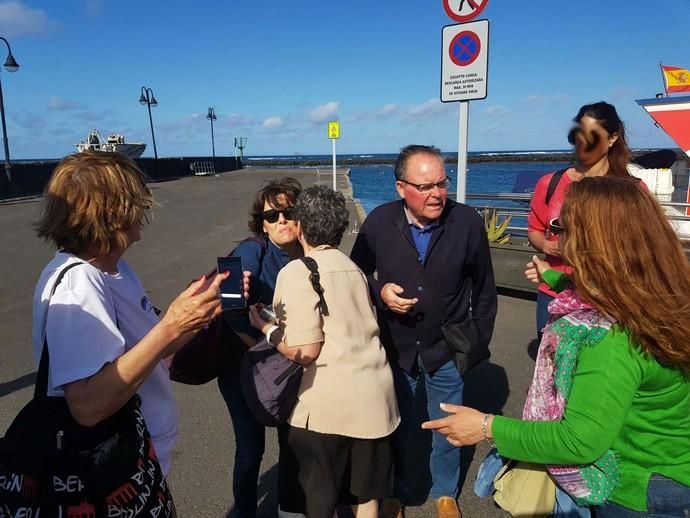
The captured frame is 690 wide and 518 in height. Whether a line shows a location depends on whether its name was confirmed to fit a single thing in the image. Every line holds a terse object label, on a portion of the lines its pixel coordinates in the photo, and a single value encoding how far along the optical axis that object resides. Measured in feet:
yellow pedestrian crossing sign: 43.16
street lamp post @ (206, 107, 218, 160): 191.93
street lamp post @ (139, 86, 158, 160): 135.33
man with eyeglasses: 9.14
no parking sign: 13.83
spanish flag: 28.22
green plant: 24.40
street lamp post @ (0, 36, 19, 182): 67.36
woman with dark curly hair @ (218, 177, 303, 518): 8.47
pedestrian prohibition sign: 13.64
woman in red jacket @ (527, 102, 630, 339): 10.35
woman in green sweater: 4.63
